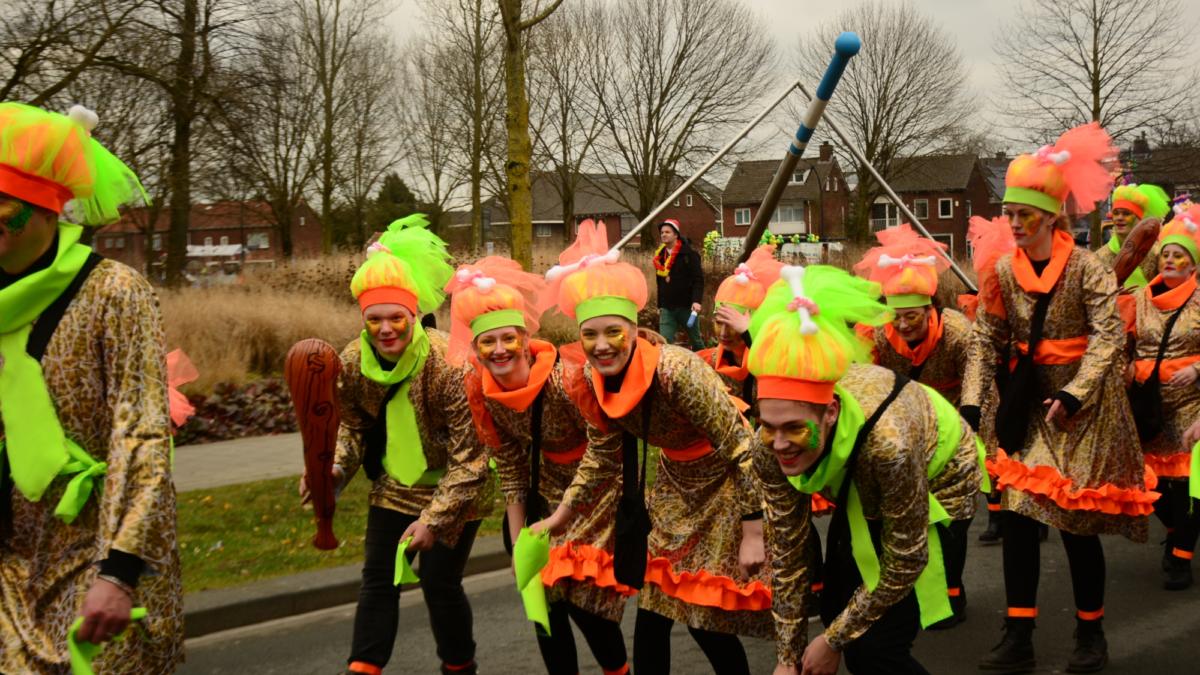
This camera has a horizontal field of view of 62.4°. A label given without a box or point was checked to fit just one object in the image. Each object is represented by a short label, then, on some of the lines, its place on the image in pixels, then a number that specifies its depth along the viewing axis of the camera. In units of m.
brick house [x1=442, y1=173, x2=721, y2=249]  66.88
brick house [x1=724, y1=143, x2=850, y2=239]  70.07
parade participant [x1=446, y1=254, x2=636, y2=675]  3.71
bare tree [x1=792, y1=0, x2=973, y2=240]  39.78
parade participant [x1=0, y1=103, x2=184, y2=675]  2.39
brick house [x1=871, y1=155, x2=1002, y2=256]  68.50
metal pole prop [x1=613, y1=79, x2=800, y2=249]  5.55
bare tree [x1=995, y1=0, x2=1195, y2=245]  24.45
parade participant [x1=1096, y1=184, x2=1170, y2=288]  7.55
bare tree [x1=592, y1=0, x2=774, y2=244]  36.12
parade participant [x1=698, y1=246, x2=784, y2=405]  4.98
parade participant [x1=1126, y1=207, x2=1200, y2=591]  5.84
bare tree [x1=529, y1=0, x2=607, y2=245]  33.66
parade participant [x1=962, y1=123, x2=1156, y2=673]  4.40
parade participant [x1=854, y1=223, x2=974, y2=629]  4.81
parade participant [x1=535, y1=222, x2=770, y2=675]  3.47
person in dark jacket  12.95
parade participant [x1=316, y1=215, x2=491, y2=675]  4.07
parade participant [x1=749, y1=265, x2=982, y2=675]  2.73
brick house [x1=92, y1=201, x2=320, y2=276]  16.02
